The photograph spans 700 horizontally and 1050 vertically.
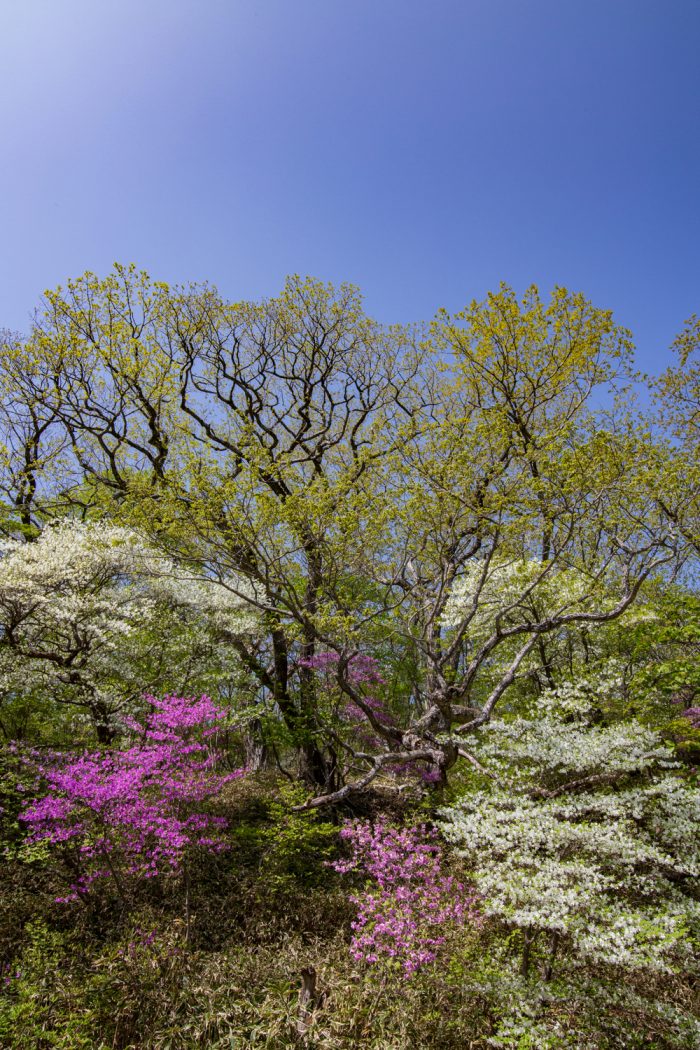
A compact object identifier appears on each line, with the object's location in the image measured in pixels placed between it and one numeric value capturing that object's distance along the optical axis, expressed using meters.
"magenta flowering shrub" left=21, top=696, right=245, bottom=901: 5.92
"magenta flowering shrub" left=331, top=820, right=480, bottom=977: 4.75
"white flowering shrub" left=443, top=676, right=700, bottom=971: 4.10
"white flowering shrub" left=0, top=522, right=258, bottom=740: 8.27
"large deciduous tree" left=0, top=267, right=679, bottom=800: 8.24
